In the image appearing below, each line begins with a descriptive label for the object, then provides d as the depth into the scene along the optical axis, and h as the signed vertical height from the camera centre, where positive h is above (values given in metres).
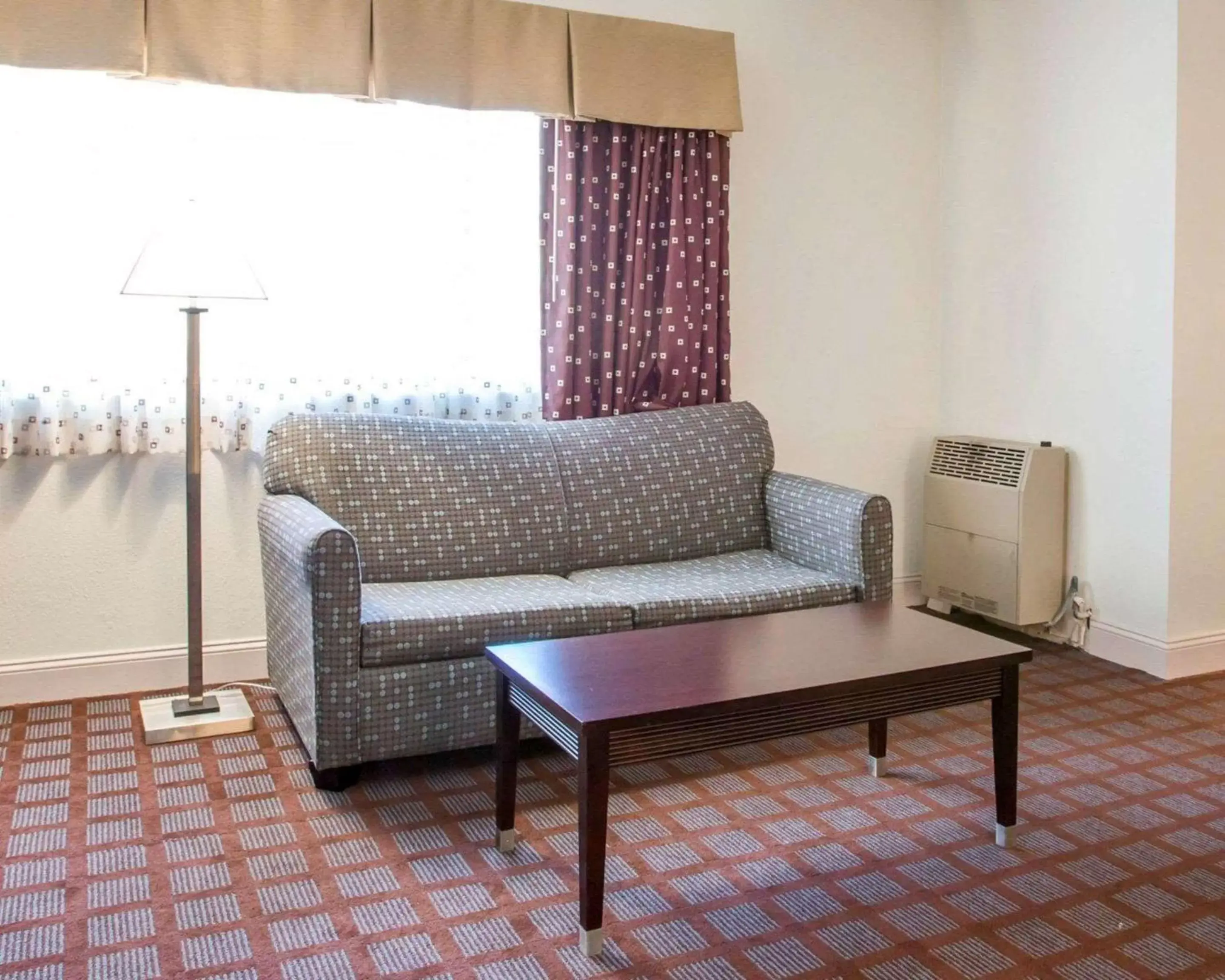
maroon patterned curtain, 3.63 +0.63
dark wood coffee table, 1.92 -0.40
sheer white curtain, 3.11 +0.60
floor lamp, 2.80 +0.41
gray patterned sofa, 2.59 -0.23
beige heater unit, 3.77 -0.21
